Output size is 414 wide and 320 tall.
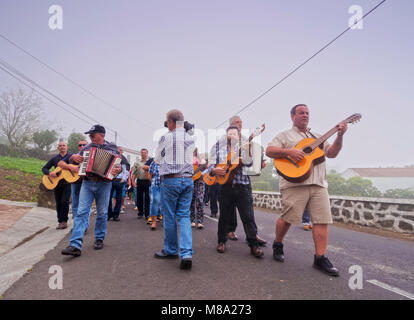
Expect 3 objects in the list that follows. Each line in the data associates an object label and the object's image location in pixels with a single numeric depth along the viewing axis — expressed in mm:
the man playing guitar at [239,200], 3549
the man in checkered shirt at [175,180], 3047
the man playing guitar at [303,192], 2893
